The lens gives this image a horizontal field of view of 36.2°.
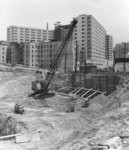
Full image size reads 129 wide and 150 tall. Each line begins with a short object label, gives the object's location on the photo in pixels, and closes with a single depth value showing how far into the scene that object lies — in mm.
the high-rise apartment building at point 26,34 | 135250
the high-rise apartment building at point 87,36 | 107812
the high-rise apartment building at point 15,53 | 102188
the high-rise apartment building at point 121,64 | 55175
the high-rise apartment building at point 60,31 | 114812
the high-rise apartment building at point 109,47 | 163250
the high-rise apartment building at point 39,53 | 93250
